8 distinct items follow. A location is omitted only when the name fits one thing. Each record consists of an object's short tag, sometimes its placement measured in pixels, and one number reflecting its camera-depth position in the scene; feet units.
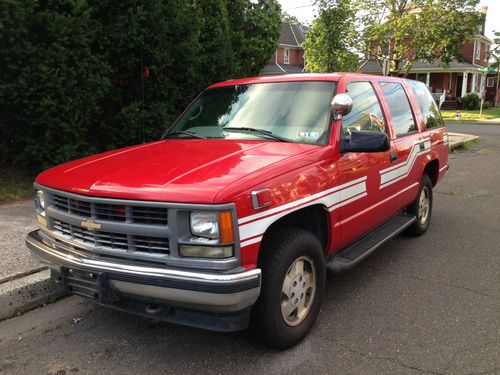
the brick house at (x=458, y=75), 119.75
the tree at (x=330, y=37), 43.86
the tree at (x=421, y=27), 67.92
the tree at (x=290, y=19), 161.58
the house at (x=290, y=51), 137.69
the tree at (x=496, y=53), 128.88
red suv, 8.29
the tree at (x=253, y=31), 28.68
